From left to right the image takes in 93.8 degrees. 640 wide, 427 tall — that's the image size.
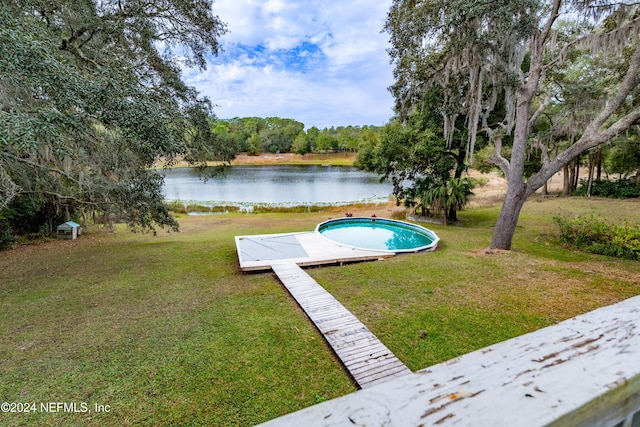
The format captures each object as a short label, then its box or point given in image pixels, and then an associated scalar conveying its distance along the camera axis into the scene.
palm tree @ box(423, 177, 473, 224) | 10.69
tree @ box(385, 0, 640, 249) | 5.34
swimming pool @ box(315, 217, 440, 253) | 9.16
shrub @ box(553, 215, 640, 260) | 5.98
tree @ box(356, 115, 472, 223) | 10.60
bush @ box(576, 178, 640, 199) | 14.31
